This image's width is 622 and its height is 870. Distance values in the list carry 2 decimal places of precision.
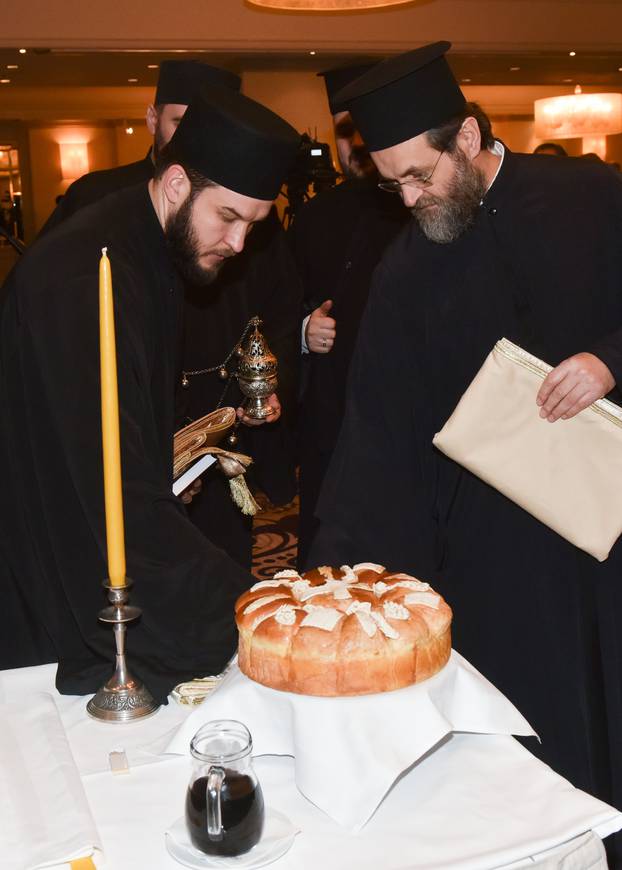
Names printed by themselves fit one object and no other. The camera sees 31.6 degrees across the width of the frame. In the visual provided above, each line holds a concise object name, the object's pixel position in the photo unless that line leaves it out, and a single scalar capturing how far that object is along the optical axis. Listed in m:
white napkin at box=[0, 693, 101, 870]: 1.09
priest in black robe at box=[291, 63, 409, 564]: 3.58
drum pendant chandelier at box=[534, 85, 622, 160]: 11.64
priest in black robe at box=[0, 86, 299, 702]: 1.59
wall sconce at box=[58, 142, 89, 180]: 16.86
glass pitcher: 1.05
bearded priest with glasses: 2.53
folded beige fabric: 2.24
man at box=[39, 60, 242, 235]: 3.20
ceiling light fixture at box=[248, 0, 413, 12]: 5.62
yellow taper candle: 1.33
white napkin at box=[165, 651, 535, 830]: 1.20
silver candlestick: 1.42
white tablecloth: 1.11
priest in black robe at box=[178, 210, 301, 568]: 3.27
